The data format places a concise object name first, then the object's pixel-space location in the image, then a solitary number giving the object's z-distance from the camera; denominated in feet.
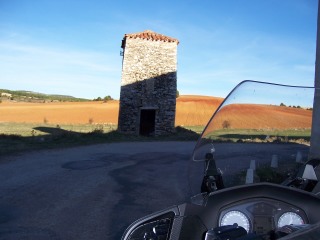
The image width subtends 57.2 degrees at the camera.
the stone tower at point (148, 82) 64.26
